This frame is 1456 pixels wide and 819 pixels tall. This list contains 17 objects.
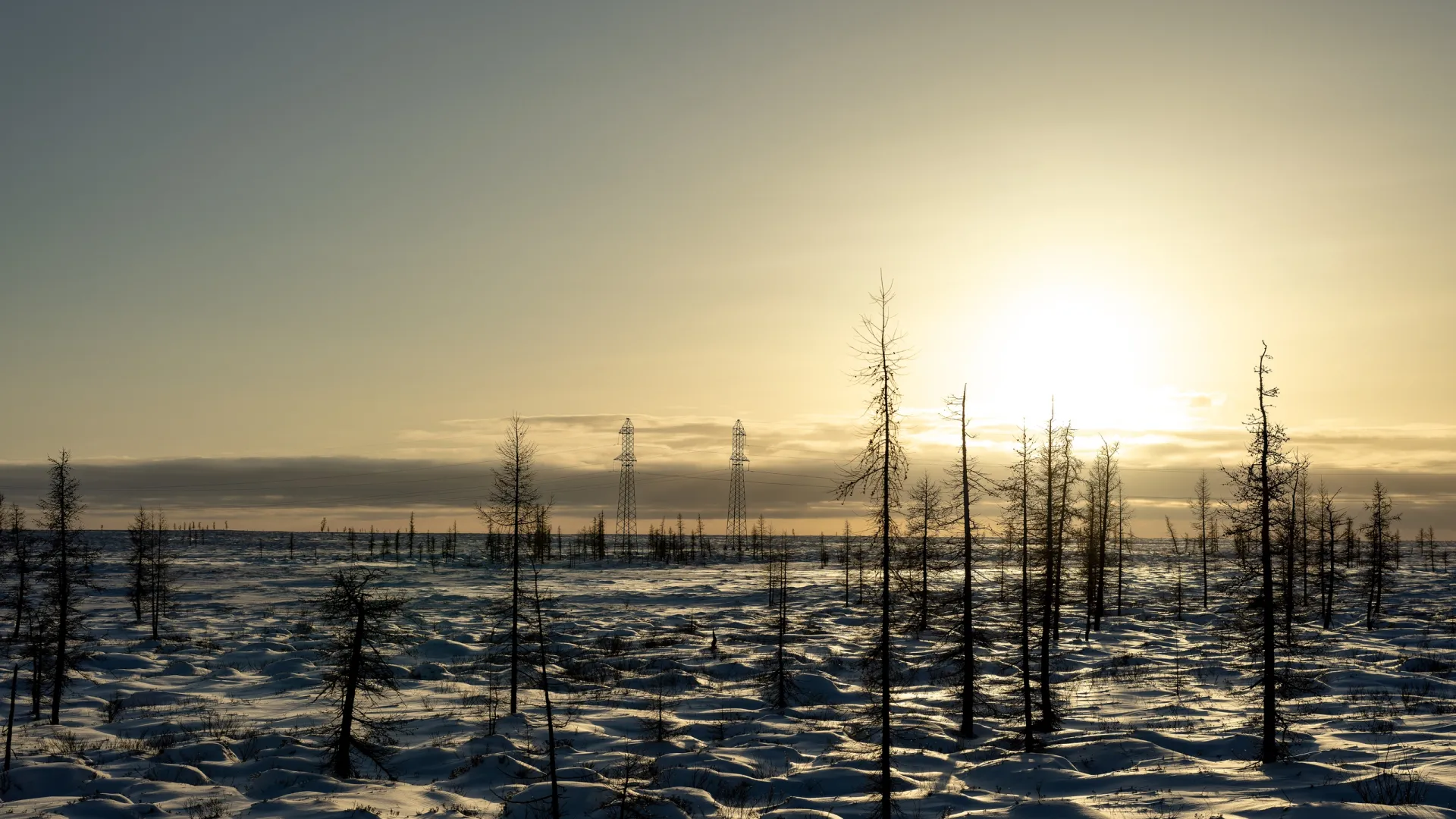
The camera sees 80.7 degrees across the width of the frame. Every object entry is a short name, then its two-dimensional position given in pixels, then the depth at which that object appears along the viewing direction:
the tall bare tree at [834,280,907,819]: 21.02
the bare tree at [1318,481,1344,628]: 49.84
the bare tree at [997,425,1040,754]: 27.41
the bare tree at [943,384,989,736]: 26.00
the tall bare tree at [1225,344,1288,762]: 21.80
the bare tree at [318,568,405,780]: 21.78
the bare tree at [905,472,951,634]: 27.64
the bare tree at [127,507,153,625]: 53.41
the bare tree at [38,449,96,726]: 29.38
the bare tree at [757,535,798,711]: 31.77
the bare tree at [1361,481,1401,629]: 54.53
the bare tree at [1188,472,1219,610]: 69.89
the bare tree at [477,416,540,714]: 31.08
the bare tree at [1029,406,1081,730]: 27.87
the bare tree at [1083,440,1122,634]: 52.16
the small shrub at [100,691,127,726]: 29.33
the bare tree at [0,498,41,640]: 28.81
